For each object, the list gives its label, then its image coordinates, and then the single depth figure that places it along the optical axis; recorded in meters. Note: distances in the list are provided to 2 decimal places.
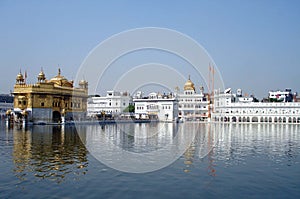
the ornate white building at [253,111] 70.44
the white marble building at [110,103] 85.58
